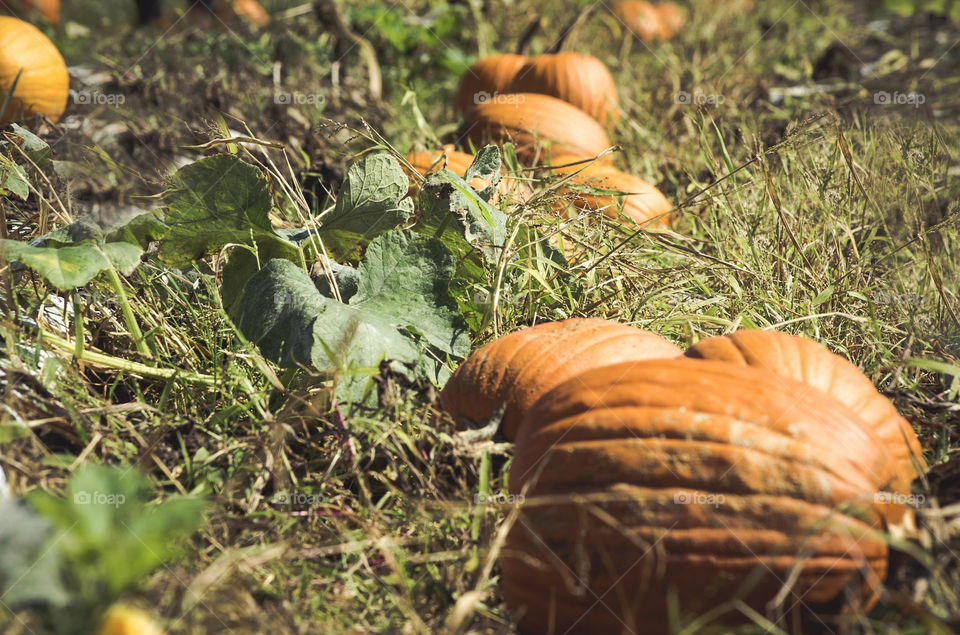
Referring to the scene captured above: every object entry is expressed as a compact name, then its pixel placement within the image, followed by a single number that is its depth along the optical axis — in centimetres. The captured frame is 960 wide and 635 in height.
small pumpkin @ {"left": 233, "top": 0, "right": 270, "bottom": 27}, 711
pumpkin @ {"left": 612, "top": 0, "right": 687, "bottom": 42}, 712
